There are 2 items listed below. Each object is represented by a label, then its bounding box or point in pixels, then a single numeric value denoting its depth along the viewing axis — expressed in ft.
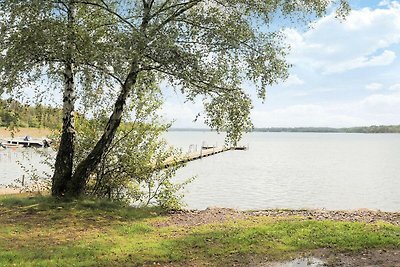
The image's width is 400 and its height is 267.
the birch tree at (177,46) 41.39
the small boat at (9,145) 249.38
